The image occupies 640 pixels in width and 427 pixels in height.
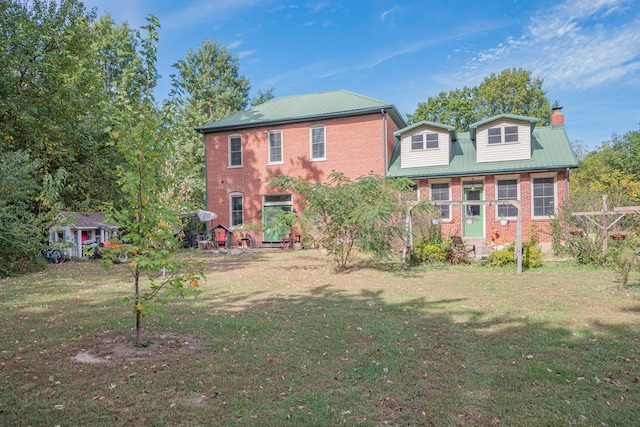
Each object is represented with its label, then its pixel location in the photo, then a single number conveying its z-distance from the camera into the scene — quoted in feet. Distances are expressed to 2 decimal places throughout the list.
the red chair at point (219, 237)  68.73
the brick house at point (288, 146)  64.69
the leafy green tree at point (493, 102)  109.91
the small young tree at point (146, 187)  14.40
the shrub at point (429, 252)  42.96
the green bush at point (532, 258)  39.78
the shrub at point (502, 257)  40.60
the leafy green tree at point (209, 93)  100.37
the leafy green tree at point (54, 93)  47.70
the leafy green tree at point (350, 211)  35.47
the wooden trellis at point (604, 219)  39.11
